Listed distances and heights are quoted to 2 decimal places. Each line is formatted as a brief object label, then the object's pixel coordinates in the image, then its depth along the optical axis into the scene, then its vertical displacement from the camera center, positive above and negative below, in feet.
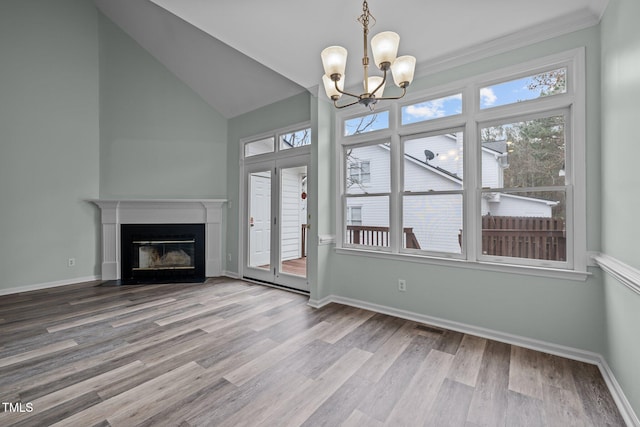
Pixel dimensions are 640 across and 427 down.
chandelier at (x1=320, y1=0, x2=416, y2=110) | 5.64 +3.25
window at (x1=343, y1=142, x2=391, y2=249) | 11.39 +0.85
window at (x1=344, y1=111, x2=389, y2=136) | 11.23 +3.81
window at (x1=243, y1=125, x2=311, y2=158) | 13.65 +3.83
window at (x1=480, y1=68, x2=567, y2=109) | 7.98 +3.81
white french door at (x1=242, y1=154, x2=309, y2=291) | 14.43 -0.41
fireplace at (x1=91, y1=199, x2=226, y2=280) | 15.37 -0.34
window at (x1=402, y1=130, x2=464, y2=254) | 9.70 +0.81
